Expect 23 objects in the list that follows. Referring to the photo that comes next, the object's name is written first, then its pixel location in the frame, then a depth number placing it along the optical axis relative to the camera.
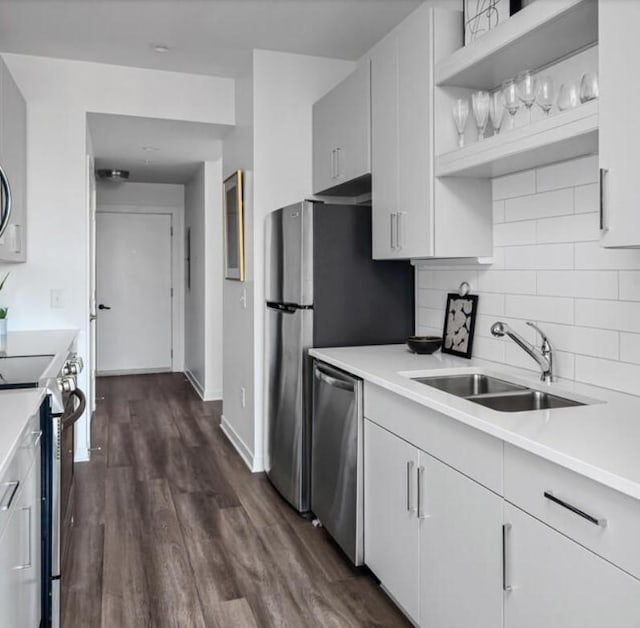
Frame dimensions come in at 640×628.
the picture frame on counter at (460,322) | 2.77
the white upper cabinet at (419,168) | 2.49
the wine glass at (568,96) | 1.84
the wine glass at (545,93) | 1.96
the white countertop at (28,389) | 1.43
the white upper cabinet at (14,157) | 3.02
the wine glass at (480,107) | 2.25
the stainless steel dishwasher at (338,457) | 2.48
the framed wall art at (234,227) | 3.96
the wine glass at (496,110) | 2.16
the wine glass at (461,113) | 2.39
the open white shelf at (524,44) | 1.83
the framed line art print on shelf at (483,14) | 2.20
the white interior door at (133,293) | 7.35
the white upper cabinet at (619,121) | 1.48
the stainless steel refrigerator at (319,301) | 3.07
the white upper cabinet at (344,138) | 3.08
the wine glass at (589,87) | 1.74
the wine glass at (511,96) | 2.08
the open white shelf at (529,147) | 1.72
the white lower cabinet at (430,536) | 1.63
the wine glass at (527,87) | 2.03
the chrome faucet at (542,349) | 2.19
